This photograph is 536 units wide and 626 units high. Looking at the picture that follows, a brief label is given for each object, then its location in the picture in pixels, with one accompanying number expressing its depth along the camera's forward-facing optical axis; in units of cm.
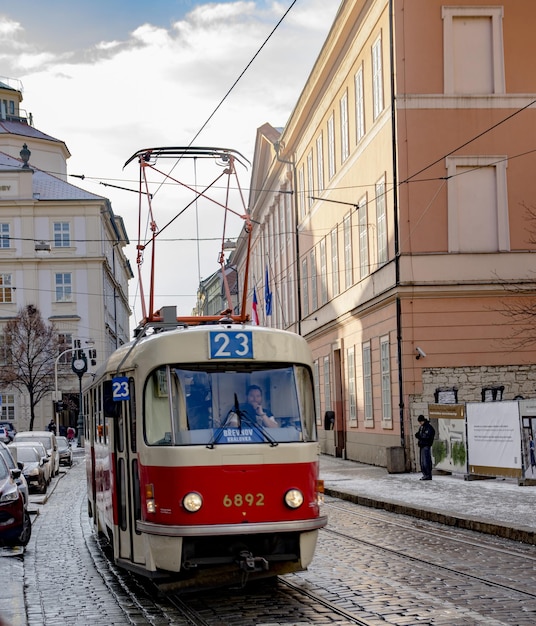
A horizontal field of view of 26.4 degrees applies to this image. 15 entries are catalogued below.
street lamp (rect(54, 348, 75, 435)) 6274
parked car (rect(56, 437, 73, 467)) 4716
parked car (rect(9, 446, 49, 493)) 3016
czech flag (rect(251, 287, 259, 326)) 5106
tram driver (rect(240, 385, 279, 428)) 1080
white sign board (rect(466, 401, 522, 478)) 2359
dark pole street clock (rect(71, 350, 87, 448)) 6019
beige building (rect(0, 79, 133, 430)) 8431
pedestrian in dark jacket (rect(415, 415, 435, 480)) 2672
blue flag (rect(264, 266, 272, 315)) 4888
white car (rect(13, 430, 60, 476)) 3722
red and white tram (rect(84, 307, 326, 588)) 1041
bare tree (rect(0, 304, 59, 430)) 7362
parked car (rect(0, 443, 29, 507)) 1750
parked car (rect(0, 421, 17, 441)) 6551
